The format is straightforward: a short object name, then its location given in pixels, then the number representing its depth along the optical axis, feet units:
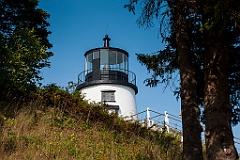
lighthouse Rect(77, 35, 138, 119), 74.74
